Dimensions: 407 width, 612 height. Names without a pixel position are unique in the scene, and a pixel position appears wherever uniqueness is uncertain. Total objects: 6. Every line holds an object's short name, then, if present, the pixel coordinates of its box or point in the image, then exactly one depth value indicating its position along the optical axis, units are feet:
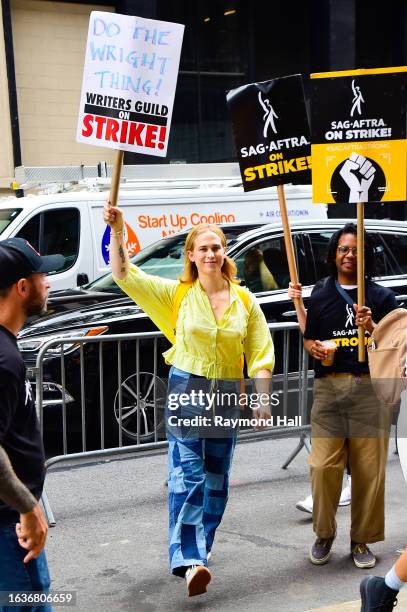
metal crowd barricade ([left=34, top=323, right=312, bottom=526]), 20.11
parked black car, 23.18
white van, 31.09
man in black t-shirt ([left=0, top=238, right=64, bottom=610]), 9.62
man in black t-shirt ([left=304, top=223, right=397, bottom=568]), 16.08
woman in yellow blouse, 14.82
